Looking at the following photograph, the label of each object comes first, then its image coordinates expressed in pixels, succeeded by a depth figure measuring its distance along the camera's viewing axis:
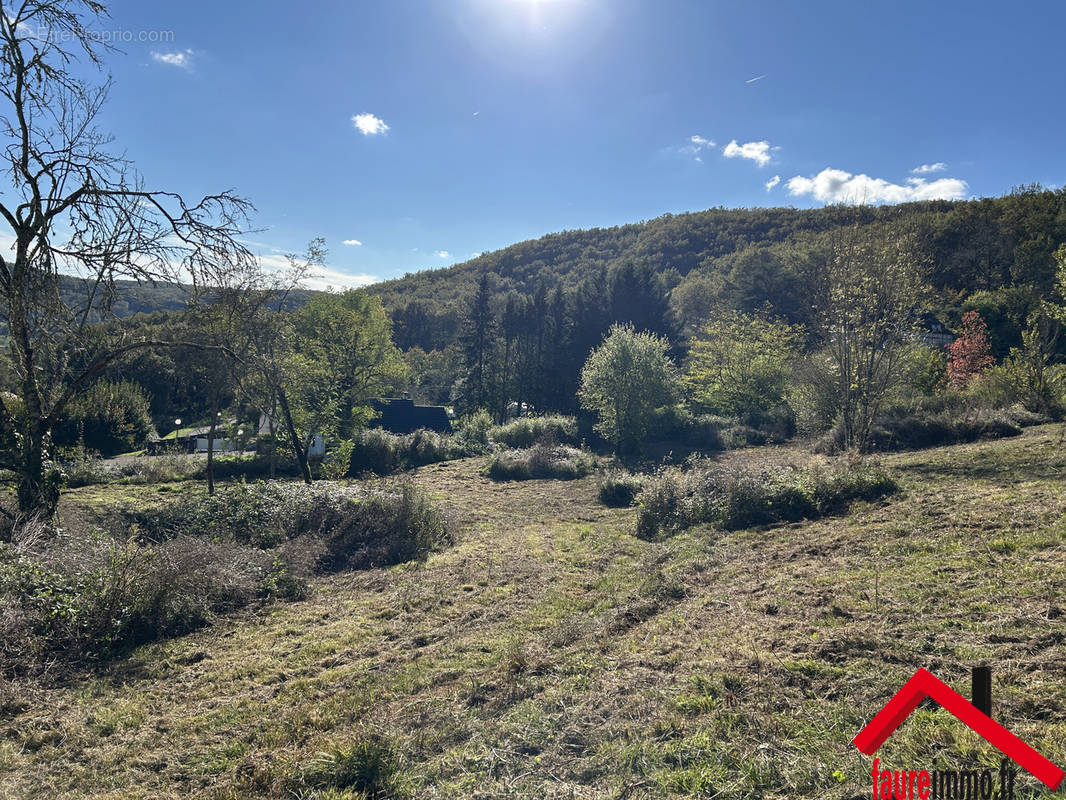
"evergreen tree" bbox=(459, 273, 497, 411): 40.03
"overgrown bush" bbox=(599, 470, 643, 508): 15.15
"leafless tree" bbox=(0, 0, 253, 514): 7.14
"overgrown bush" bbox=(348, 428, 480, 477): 22.88
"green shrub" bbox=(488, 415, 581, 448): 27.75
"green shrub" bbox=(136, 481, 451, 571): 9.43
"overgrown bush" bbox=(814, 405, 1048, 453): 15.17
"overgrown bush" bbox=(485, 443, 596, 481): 20.88
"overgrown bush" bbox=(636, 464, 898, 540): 9.78
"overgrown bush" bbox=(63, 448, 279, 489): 17.83
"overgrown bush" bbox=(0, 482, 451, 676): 5.54
